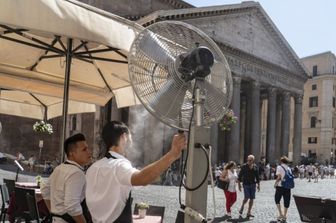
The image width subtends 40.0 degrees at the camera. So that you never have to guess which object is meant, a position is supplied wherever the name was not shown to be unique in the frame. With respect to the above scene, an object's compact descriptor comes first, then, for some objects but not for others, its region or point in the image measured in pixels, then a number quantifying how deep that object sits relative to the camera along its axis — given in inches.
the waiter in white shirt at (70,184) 130.5
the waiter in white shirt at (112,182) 100.7
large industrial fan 94.9
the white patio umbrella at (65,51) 121.6
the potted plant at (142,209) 179.2
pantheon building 1151.0
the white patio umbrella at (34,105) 297.4
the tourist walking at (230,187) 424.8
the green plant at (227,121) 807.7
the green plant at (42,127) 383.7
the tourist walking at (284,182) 392.2
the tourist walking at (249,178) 424.5
